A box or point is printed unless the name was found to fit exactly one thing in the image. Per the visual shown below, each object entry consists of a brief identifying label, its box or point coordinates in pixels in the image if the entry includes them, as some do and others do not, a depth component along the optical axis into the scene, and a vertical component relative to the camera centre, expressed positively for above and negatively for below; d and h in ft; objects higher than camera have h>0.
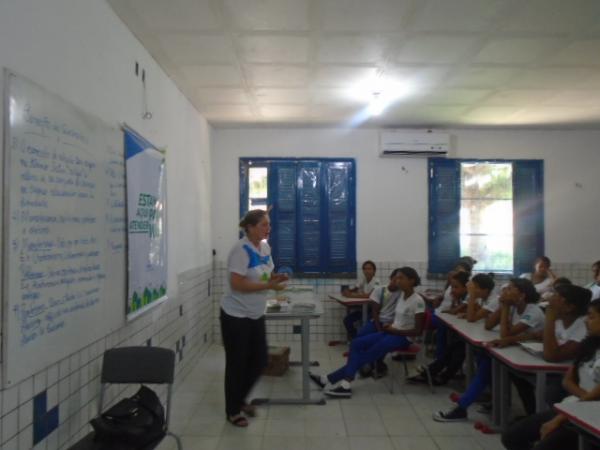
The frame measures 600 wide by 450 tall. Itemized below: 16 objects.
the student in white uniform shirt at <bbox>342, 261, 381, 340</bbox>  18.67 -2.74
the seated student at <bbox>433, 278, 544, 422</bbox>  10.50 -2.34
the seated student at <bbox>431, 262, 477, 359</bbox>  14.49 -2.59
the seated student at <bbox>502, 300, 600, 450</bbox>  7.68 -2.74
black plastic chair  8.17 -2.53
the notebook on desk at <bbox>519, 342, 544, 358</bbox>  9.32 -2.59
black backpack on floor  6.85 -3.02
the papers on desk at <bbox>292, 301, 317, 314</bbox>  12.44 -2.26
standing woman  10.74 -2.09
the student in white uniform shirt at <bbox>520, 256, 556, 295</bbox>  18.62 -2.02
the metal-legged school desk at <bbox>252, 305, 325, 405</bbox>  12.42 -4.03
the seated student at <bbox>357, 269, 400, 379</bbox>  14.16 -2.74
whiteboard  5.90 -0.08
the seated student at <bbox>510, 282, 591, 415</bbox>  8.86 -2.07
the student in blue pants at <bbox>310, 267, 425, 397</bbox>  13.01 -3.27
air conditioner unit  19.70 +3.44
